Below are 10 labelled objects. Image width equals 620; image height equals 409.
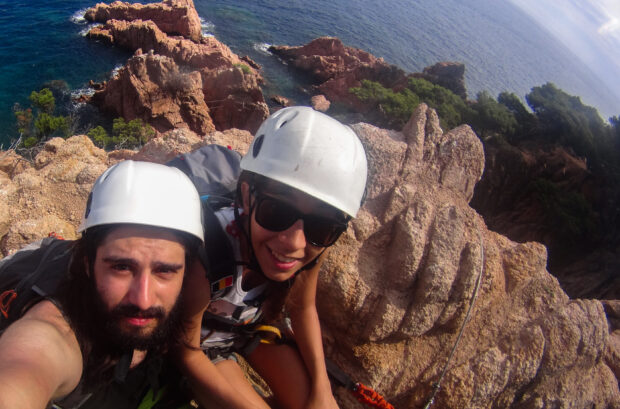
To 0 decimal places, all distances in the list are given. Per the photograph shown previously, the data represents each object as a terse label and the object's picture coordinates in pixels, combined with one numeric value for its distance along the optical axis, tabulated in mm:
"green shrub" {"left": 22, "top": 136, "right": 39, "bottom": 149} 19412
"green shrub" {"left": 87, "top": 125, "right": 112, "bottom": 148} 20500
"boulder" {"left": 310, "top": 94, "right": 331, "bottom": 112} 33906
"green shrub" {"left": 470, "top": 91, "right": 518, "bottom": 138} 24516
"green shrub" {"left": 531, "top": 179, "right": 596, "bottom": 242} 16969
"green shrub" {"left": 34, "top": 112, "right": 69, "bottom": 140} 21875
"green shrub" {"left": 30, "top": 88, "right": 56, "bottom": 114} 24438
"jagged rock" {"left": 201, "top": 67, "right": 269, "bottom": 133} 25062
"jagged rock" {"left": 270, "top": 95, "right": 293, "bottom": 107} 34562
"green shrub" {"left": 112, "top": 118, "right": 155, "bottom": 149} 20953
